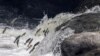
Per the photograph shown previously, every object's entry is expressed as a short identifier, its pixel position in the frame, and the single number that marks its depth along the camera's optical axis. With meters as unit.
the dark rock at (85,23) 8.33
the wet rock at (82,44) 6.84
